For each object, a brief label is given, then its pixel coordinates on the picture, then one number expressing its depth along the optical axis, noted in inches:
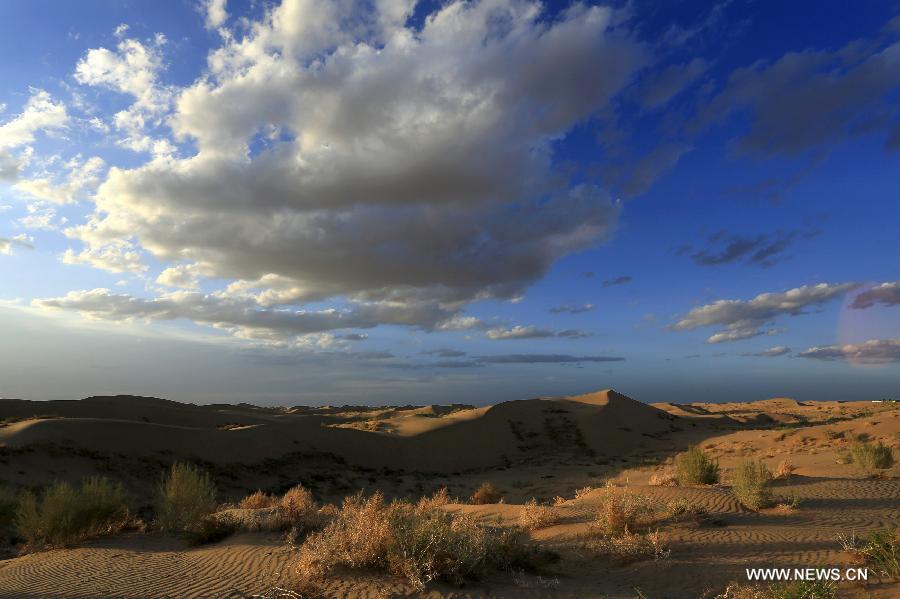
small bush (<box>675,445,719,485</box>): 557.0
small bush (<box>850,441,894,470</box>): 669.9
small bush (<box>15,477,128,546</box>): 438.6
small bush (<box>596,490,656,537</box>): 359.9
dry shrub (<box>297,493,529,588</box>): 264.7
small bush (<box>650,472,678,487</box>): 552.4
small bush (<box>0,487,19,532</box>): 524.1
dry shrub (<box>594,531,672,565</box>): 320.5
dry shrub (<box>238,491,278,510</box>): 555.8
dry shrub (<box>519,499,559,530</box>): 430.6
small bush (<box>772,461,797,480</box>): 555.7
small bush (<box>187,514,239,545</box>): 413.7
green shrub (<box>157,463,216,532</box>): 477.4
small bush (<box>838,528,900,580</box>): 257.4
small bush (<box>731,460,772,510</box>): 426.9
